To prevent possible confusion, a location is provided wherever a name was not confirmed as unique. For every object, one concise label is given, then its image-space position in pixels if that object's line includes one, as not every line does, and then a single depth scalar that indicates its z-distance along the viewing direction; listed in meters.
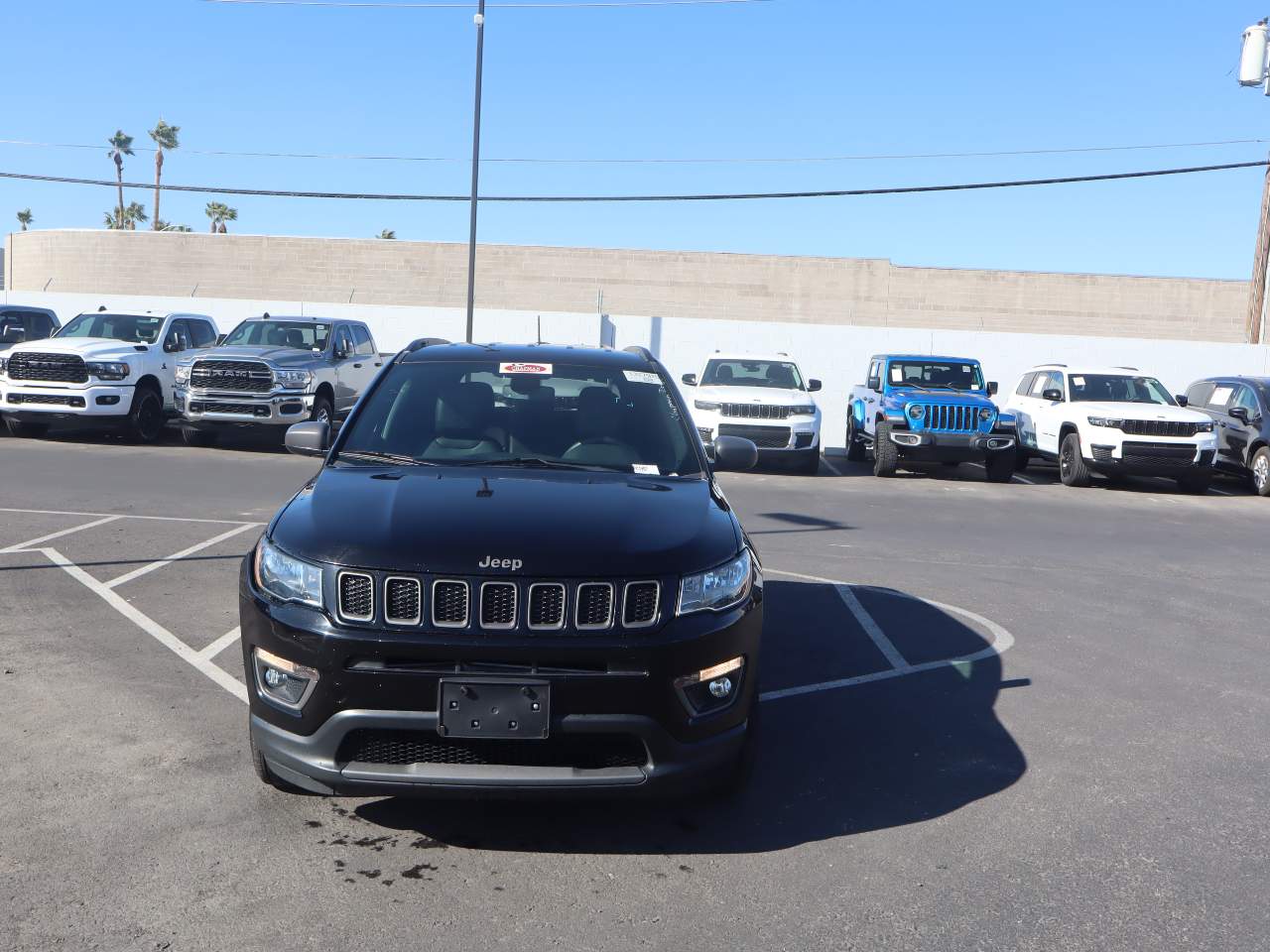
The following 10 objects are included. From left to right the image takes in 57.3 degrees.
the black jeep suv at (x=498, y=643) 3.53
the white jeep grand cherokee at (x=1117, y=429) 16.22
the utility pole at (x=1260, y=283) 26.22
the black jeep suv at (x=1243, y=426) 17.08
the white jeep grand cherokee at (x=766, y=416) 16.86
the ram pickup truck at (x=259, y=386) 17.05
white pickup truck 17.33
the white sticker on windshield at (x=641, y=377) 5.62
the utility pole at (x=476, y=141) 23.48
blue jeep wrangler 16.69
